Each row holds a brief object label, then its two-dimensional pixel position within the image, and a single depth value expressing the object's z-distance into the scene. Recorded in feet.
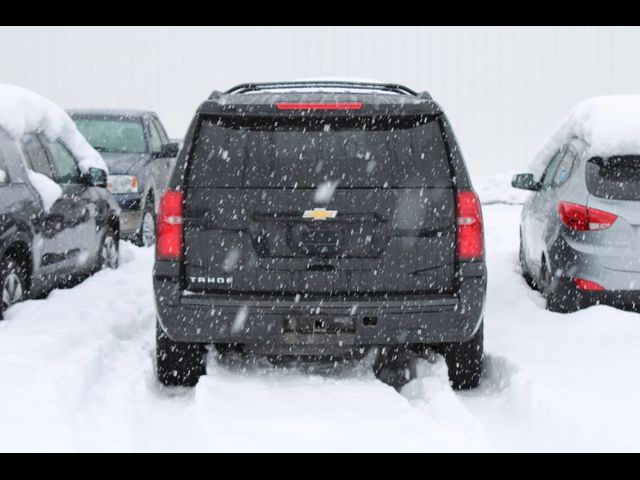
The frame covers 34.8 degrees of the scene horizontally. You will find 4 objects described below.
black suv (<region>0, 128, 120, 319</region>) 24.20
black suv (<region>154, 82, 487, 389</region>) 17.75
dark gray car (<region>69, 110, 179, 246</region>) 40.50
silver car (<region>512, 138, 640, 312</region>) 22.84
